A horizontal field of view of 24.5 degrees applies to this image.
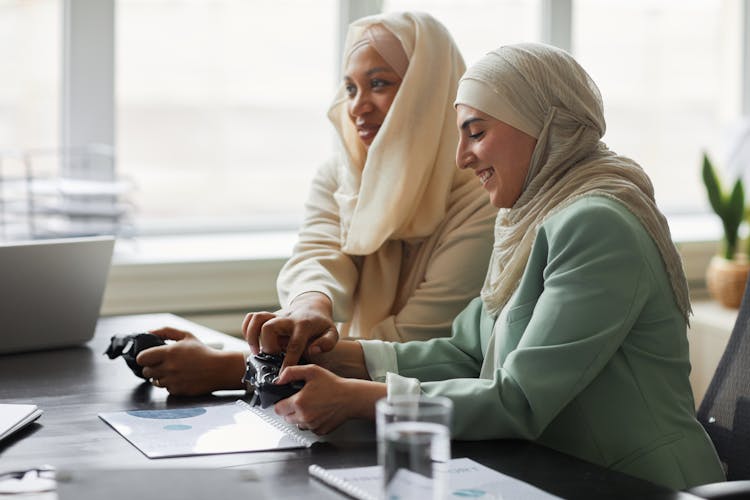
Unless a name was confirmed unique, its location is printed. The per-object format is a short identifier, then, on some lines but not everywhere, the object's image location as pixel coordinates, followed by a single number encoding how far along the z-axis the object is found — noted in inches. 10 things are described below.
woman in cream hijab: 122.3
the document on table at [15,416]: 93.9
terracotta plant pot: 173.3
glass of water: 75.2
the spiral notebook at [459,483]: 84.0
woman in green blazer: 95.6
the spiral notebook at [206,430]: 92.3
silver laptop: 114.9
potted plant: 172.7
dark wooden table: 85.8
